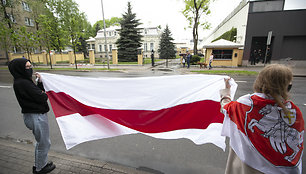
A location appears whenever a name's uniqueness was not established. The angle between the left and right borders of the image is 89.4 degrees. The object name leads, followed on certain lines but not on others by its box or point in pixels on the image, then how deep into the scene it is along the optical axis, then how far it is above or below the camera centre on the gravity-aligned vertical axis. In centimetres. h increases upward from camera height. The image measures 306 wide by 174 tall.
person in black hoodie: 226 -73
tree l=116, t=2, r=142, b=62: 2883 +402
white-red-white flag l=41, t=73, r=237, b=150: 242 -78
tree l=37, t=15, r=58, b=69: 2072 +344
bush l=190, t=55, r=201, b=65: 2217 +19
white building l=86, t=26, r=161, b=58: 4291 +524
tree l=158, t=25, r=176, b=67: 3825 +437
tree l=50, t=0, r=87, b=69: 3376 +1180
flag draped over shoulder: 126 -61
